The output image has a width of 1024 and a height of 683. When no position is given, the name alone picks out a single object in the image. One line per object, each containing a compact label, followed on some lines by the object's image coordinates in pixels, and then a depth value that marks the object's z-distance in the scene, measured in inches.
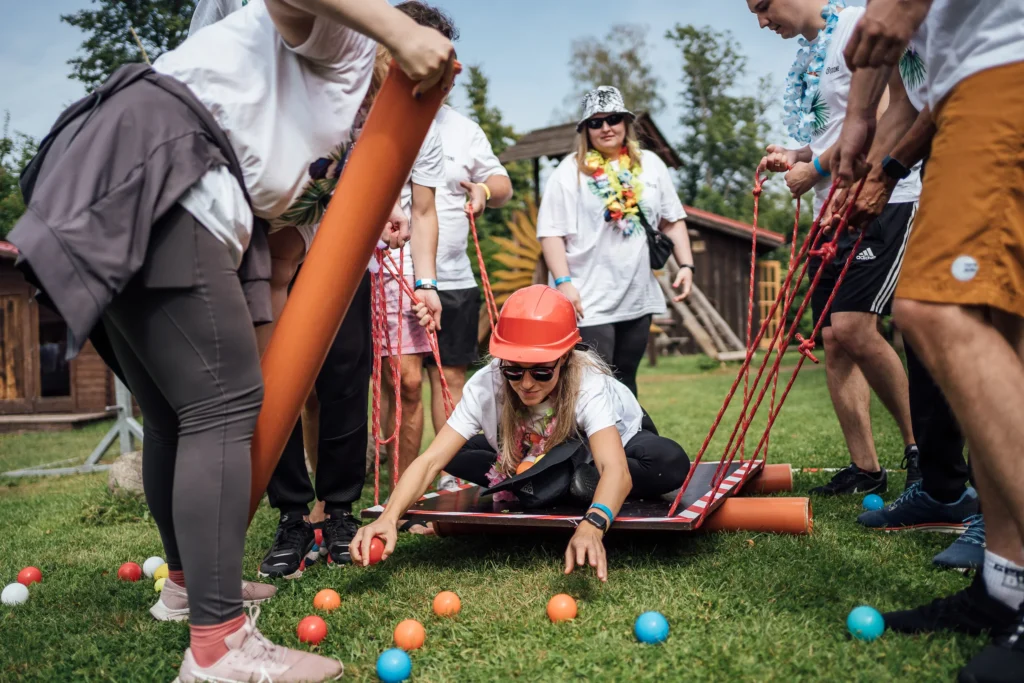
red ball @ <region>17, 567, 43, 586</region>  136.7
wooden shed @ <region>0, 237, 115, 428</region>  511.2
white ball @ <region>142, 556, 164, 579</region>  138.2
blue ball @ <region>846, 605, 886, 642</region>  89.3
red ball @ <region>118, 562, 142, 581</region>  137.5
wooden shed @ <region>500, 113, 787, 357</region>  883.4
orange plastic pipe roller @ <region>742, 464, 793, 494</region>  176.4
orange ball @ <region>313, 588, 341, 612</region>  113.1
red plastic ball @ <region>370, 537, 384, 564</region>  109.0
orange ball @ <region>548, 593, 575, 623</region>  101.7
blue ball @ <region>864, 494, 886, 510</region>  152.9
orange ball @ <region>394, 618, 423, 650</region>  97.2
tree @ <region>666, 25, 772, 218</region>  1813.5
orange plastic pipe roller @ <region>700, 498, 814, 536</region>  134.7
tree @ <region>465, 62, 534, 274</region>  877.2
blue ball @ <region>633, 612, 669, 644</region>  93.7
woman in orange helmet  130.6
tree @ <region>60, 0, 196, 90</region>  677.3
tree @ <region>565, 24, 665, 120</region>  1638.8
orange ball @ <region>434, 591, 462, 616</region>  107.3
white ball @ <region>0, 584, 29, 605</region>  125.2
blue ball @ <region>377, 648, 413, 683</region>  88.3
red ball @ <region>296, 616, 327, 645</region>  100.5
